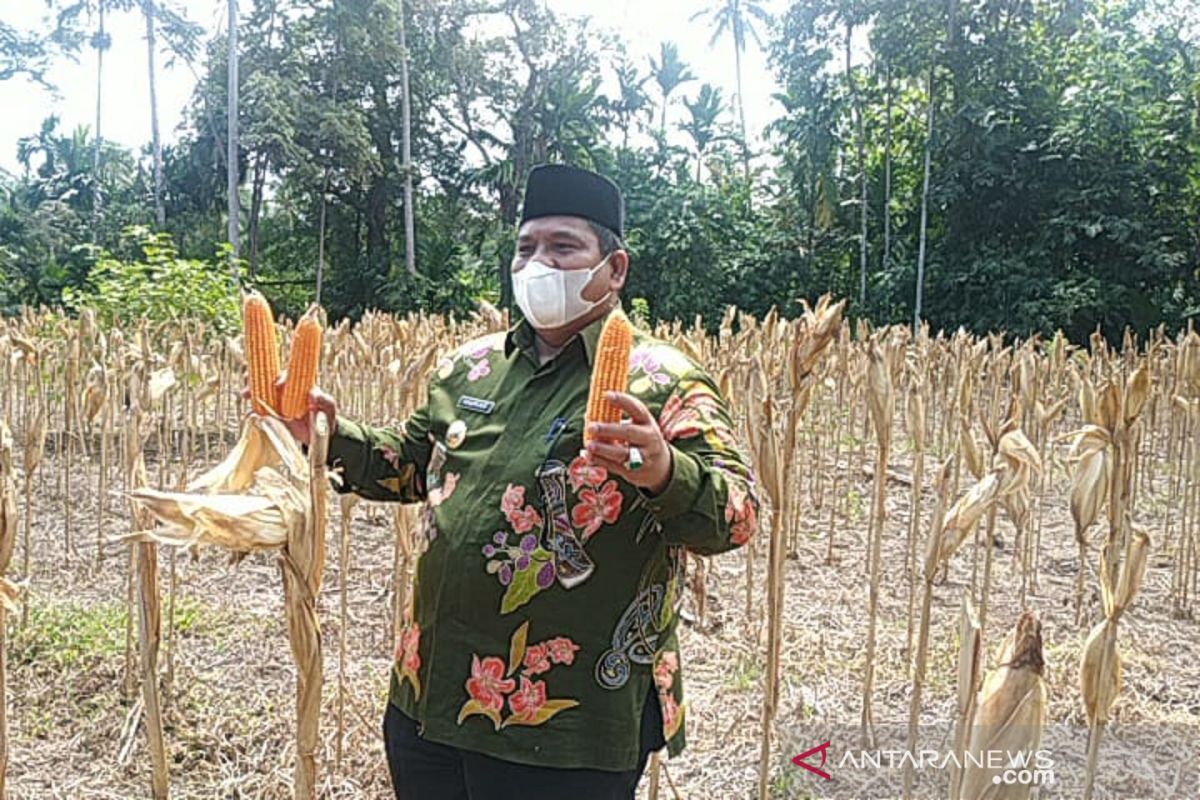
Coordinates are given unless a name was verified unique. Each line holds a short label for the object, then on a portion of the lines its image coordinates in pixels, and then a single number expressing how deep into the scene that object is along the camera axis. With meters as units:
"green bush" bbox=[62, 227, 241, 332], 8.36
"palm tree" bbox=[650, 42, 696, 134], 23.97
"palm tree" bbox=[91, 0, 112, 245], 22.02
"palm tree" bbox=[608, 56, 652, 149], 21.72
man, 1.39
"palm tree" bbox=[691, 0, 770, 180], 27.48
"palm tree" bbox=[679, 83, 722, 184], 22.17
